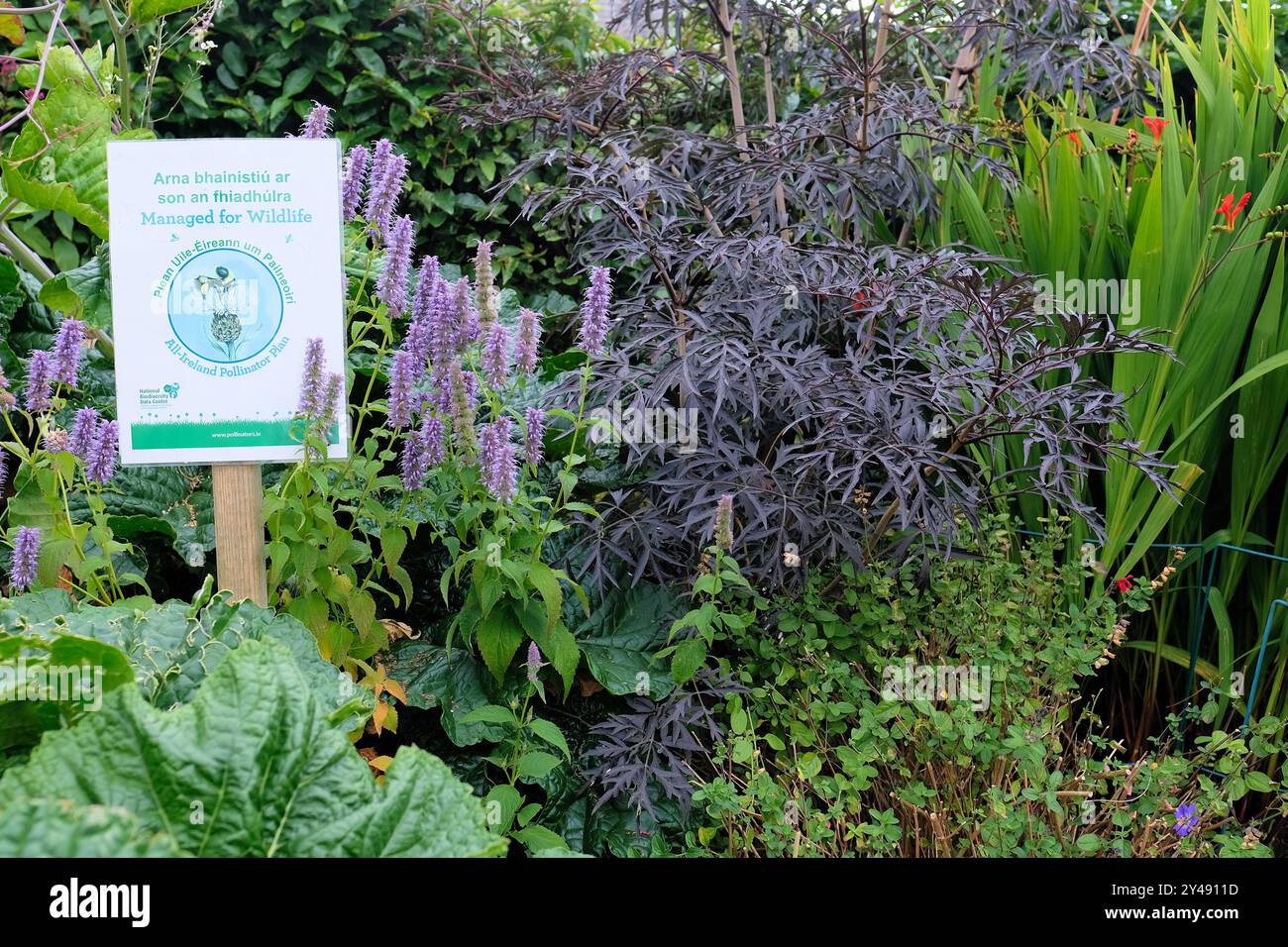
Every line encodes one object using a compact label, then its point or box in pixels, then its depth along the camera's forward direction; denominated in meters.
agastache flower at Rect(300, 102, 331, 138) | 2.16
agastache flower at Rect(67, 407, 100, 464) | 2.06
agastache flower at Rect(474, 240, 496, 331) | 2.09
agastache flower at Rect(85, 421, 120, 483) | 2.08
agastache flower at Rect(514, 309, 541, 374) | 2.12
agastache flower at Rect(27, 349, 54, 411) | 2.05
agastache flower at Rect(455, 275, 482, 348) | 2.17
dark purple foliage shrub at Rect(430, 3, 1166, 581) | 2.21
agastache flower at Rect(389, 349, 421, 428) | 2.13
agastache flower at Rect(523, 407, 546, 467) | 2.20
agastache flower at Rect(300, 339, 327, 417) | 2.01
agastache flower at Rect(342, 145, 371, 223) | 2.26
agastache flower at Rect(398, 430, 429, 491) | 2.20
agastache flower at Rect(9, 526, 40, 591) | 1.96
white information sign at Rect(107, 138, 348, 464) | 2.03
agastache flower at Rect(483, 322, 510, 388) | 2.16
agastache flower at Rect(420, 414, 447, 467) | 2.19
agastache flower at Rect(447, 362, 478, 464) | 2.14
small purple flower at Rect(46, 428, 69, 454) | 1.99
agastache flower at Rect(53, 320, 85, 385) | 2.04
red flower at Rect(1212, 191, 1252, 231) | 2.73
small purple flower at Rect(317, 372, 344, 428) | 2.01
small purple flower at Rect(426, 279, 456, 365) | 2.17
